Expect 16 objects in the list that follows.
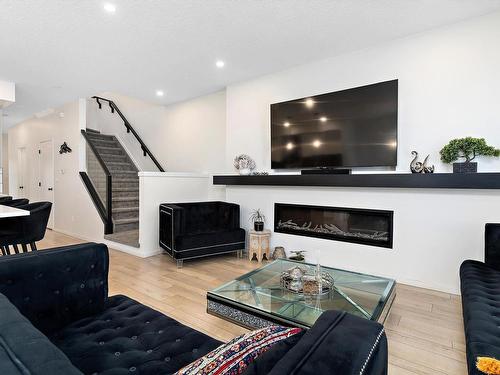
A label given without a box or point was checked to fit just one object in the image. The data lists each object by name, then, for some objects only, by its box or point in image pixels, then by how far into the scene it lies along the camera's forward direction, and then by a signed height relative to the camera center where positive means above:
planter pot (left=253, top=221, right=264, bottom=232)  4.33 -0.63
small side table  4.20 -0.88
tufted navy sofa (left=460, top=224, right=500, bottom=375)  1.29 -0.71
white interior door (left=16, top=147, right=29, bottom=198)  8.20 +0.26
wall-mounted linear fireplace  3.53 -0.52
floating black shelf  2.76 +0.05
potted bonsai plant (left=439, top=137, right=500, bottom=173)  2.80 +0.33
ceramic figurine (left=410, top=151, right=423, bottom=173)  3.17 +0.22
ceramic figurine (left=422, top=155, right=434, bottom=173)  3.11 +0.18
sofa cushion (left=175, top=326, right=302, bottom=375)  0.80 -0.49
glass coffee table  1.89 -0.84
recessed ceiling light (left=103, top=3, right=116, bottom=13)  2.65 +1.63
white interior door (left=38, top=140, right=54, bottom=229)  6.86 +0.25
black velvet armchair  3.90 -0.69
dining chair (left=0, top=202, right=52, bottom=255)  3.16 -0.51
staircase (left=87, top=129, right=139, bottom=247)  5.48 +0.01
